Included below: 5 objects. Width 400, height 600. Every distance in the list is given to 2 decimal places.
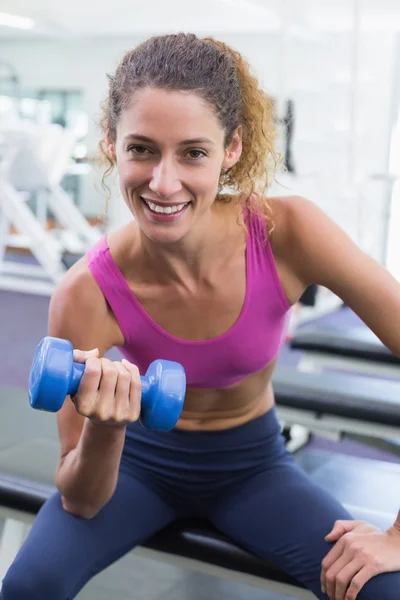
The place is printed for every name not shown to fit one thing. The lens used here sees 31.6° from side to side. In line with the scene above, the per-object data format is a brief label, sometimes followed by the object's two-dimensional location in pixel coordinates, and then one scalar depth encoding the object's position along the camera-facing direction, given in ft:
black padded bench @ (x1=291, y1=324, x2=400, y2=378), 7.81
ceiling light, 21.48
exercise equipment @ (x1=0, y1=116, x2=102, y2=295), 14.78
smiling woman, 3.18
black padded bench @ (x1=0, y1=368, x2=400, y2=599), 3.73
